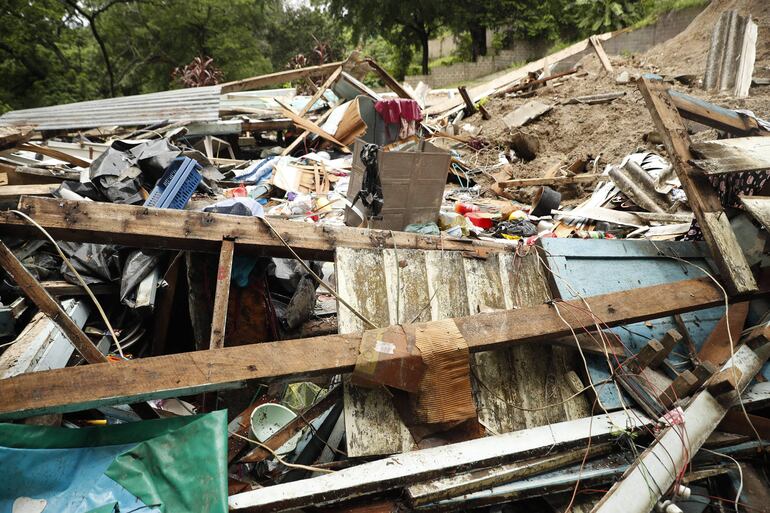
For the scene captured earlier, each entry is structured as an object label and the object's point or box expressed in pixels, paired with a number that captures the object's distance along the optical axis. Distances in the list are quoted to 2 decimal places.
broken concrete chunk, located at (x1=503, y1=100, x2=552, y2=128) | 8.72
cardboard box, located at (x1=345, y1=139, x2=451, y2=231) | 4.52
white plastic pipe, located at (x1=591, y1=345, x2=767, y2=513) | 1.94
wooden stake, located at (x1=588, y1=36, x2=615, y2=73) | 10.13
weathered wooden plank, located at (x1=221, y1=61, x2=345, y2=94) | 9.09
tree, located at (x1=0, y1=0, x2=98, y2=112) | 17.78
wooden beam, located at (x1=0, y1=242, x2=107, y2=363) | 2.23
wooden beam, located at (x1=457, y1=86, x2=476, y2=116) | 10.21
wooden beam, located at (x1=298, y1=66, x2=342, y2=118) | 8.53
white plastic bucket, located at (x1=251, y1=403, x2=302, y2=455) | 2.57
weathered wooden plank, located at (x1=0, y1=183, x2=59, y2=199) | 3.88
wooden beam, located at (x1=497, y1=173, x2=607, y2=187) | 6.00
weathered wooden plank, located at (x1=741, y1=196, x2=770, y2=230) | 2.77
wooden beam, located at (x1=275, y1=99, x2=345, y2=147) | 7.92
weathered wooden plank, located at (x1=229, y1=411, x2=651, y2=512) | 1.95
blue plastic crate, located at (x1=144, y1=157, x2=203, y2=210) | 3.84
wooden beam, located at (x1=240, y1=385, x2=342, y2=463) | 2.31
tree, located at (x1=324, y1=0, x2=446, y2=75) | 21.33
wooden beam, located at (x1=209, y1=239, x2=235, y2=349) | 2.38
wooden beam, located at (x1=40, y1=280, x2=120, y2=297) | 2.99
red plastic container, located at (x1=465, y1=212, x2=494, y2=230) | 5.07
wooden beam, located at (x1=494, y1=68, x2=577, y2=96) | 10.81
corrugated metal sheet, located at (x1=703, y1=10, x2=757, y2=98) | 7.01
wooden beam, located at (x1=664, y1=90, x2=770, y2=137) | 3.39
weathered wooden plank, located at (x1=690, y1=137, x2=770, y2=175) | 2.95
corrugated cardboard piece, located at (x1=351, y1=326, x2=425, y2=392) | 2.16
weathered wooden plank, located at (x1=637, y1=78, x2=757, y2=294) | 2.81
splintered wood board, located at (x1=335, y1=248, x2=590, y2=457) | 2.35
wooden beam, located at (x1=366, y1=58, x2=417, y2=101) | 9.23
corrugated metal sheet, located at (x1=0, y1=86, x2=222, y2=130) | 7.04
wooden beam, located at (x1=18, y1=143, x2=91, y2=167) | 5.58
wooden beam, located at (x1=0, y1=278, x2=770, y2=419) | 1.80
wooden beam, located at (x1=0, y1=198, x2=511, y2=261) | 2.34
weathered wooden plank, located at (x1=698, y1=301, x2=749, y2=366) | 2.72
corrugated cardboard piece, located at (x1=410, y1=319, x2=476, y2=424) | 2.23
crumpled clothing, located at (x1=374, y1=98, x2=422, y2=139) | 7.82
